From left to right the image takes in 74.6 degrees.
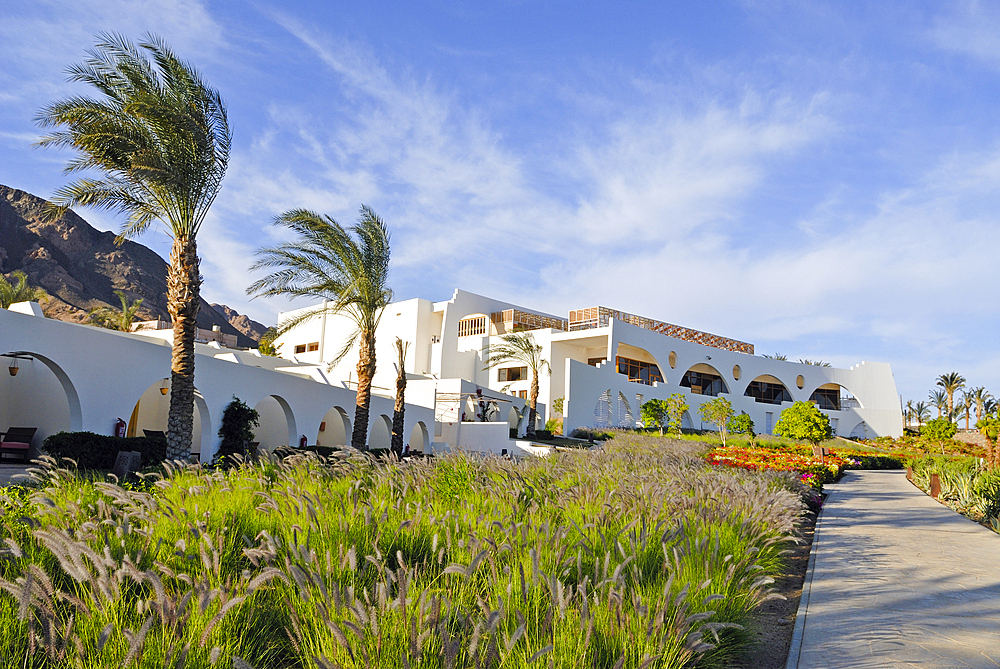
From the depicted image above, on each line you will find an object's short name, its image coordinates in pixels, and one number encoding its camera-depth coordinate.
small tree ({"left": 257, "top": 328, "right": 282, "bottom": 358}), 38.62
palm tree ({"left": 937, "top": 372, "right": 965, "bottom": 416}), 71.75
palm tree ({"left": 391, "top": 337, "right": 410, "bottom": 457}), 20.56
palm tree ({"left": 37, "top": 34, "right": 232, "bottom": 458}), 11.37
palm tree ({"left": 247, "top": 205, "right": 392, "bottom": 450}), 16.94
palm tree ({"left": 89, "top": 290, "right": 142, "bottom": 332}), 33.24
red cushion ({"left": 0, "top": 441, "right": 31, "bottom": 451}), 12.16
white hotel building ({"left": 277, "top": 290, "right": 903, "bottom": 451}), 33.84
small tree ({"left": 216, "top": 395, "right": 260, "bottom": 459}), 15.37
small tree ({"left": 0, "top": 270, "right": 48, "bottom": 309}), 29.19
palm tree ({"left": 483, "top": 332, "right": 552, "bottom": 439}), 36.02
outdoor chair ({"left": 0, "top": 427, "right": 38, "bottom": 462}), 12.25
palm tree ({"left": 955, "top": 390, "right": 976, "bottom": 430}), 77.31
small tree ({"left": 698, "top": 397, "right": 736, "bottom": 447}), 36.88
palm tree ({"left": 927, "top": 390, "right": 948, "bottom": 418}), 79.18
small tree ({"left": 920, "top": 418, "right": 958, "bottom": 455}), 31.80
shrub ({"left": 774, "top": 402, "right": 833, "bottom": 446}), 22.77
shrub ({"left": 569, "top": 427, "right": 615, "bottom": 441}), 33.22
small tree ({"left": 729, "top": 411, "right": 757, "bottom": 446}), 40.06
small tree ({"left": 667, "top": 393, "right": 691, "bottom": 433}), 37.88
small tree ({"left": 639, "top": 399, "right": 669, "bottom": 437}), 37.41
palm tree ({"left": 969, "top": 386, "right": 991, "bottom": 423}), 75.85
